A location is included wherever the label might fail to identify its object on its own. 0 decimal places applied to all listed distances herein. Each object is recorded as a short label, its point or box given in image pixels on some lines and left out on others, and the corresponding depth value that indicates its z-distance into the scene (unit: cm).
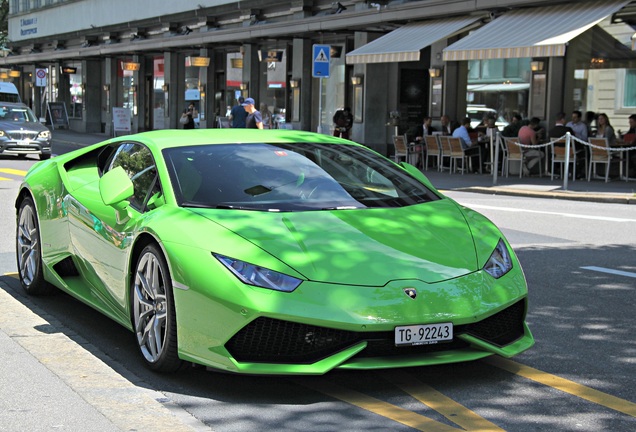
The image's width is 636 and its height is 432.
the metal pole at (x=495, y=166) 2082
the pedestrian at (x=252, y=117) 2130
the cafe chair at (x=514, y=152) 2256
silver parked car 2747
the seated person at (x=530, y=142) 2269
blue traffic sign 2460
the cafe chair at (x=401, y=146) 2606
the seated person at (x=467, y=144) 2478
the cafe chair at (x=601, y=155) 2088
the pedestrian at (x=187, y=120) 3459
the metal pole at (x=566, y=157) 1927
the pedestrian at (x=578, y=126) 2245
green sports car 498
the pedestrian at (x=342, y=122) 3030
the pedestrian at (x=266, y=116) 3259
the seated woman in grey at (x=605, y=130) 2206
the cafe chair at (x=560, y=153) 2138
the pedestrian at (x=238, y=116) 2296
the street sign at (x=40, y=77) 5062
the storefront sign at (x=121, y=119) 3897
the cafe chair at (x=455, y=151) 2433
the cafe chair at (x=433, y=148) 2516
